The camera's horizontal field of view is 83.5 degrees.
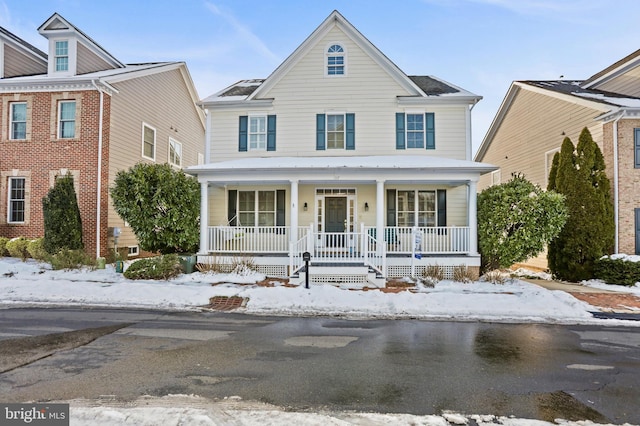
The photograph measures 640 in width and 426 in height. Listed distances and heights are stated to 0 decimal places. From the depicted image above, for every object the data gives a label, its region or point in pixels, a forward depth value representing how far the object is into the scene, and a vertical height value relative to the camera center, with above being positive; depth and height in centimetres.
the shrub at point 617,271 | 1145 -140
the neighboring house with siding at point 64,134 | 1445 +373
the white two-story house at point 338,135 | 1428 +374
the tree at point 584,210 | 1242 +63
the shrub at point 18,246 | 1382 -85
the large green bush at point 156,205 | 1202 +67
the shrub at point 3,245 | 1410 -84
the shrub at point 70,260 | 1234 -124
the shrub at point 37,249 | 1338 -92
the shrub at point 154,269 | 1139 -140
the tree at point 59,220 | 1279 +16
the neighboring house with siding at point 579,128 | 1288 +443
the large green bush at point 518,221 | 1126 +22
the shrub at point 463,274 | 1133 -153
